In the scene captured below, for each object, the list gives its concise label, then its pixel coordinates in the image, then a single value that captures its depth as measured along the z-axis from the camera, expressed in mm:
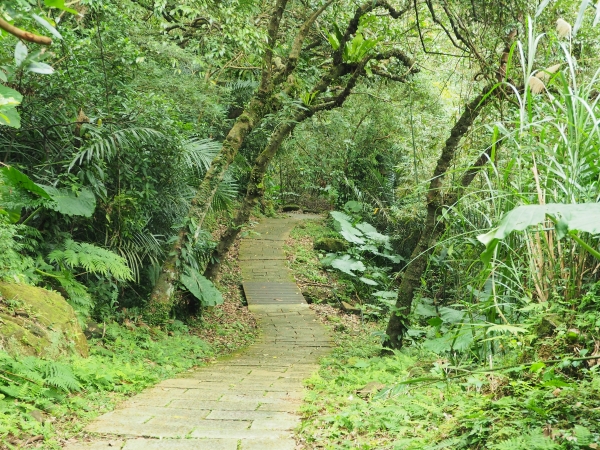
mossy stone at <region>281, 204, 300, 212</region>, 16078
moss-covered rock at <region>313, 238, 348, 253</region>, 12719
